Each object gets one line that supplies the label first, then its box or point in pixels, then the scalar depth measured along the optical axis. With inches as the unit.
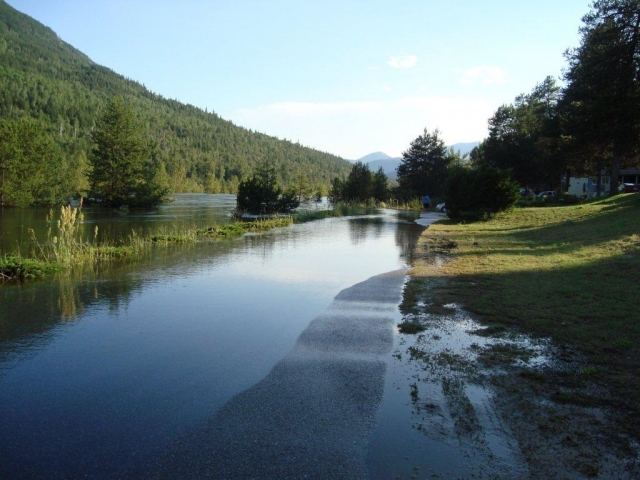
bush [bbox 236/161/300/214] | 1636.3
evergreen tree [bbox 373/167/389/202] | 2682.1
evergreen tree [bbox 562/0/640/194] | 1055.0
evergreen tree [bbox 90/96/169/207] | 1916.8
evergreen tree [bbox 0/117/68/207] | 1663.4
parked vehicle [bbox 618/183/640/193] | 1594.5
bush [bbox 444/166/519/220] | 1173.1
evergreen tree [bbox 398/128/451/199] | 2411.4
